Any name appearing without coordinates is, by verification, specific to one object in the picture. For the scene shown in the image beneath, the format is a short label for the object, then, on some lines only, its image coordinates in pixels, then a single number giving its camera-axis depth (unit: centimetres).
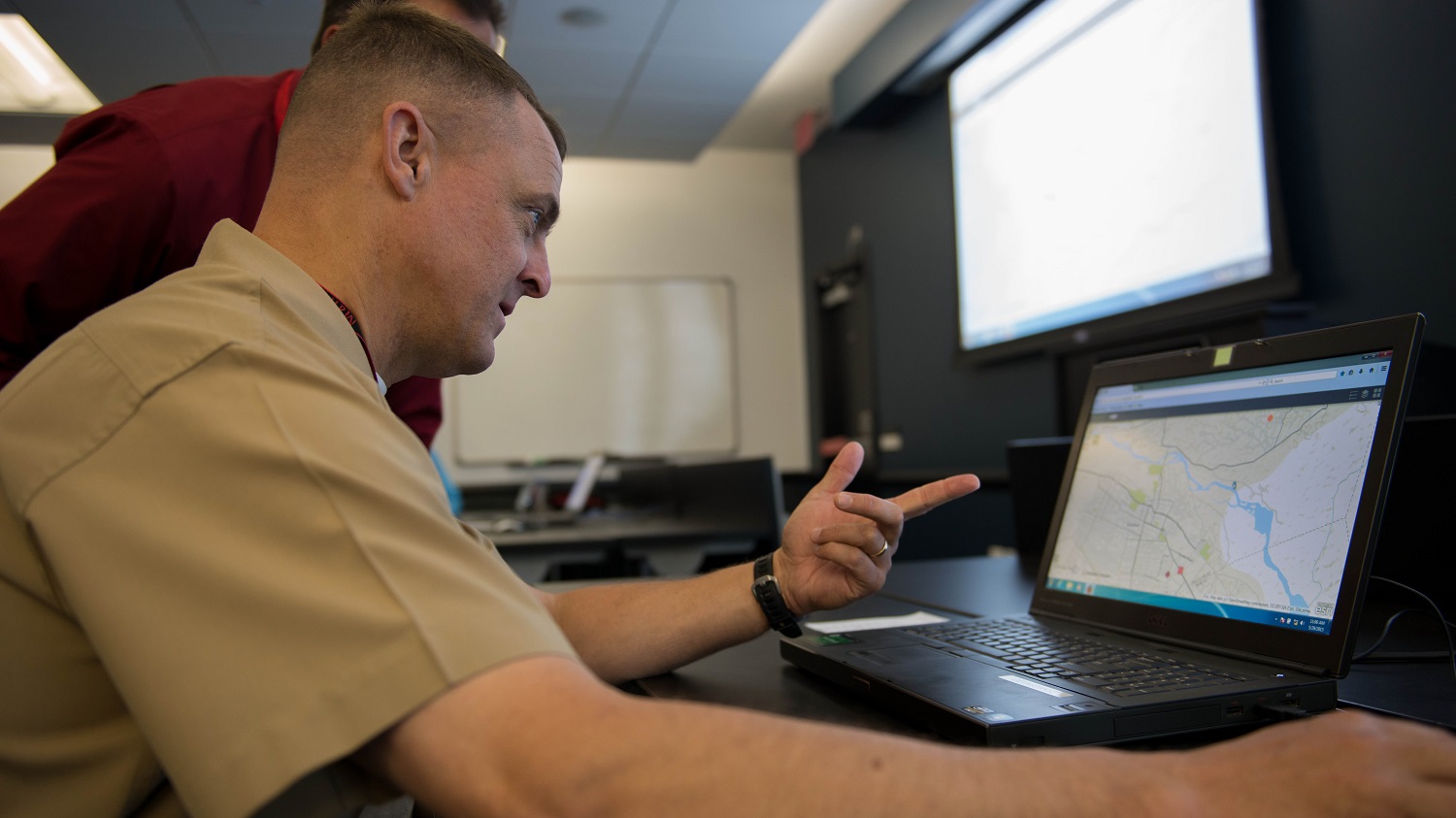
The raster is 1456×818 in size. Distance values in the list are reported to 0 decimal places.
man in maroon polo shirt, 119
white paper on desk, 103
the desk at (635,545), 254
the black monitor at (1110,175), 240
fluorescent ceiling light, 336
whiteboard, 580
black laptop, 67
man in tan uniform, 46
